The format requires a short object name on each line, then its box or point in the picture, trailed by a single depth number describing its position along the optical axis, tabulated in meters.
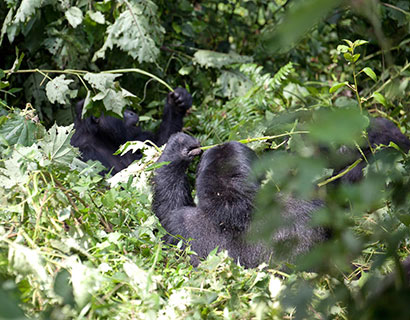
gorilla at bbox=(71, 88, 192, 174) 7.90
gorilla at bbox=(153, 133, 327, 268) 4.96
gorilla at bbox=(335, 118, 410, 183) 6.81
